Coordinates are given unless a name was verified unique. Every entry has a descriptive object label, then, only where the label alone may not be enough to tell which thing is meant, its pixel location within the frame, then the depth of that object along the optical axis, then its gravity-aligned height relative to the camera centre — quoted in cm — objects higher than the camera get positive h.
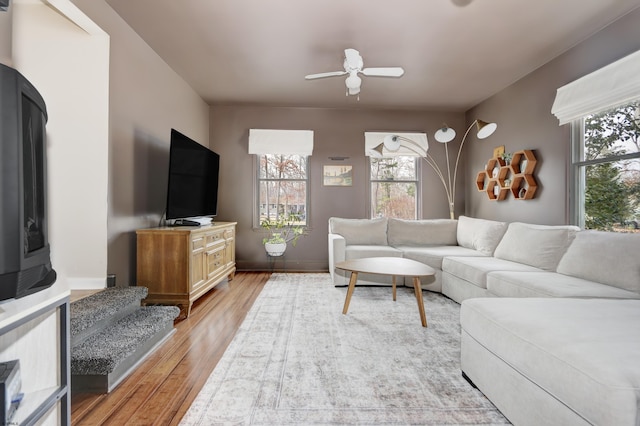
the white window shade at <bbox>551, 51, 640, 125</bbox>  249 +105
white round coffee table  268 -54
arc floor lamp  492 +80
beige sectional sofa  106 -52
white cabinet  104 -51
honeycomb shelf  363 +43
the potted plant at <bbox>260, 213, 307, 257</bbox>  499 -28
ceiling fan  269 +124
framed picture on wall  510 +57
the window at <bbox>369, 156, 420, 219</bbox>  520 +39
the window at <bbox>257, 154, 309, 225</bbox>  510 +39
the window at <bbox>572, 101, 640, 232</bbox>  266 +38
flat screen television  312 +33
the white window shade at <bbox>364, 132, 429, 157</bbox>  504 +107
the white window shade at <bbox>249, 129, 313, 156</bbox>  493 +108
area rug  150 -96
